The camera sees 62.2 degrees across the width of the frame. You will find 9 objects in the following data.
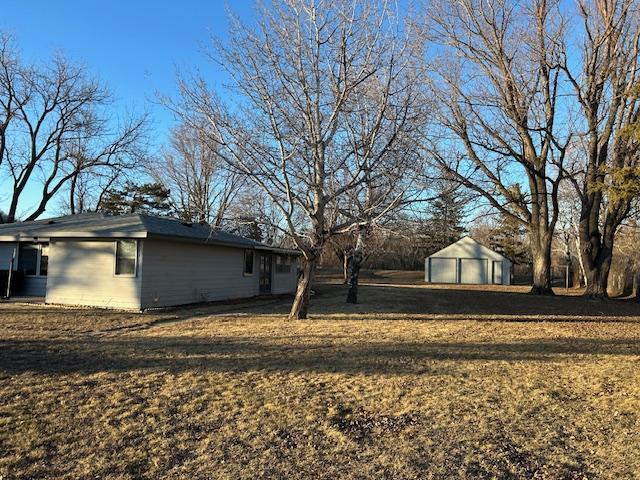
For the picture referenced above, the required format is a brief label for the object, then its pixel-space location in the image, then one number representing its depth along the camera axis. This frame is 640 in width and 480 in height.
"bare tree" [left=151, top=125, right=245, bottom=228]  32.09
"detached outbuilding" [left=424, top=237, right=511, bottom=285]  45.25
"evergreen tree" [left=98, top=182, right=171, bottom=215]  35.94
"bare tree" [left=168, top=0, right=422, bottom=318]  10.96
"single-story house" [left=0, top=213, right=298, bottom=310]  14.77
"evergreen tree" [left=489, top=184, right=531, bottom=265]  54.22
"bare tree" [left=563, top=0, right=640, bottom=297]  18.66
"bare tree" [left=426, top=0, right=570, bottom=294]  19.56
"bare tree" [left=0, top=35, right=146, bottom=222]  30.09
